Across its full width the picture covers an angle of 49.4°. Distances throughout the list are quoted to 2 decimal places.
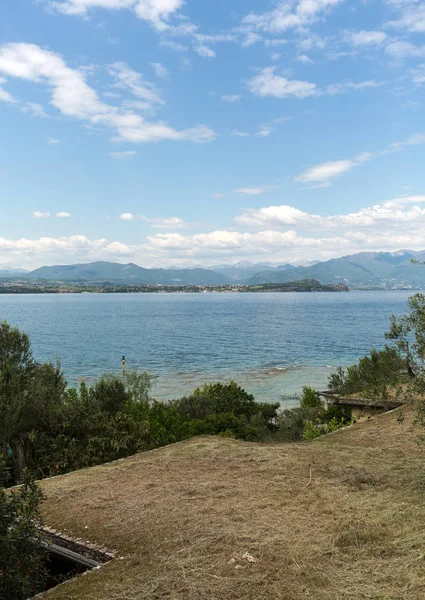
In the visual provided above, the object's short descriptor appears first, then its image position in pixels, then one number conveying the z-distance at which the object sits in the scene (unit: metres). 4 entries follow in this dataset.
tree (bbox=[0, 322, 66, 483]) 14.50
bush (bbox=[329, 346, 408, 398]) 24.17
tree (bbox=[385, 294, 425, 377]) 8.48
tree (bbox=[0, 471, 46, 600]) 5.47
